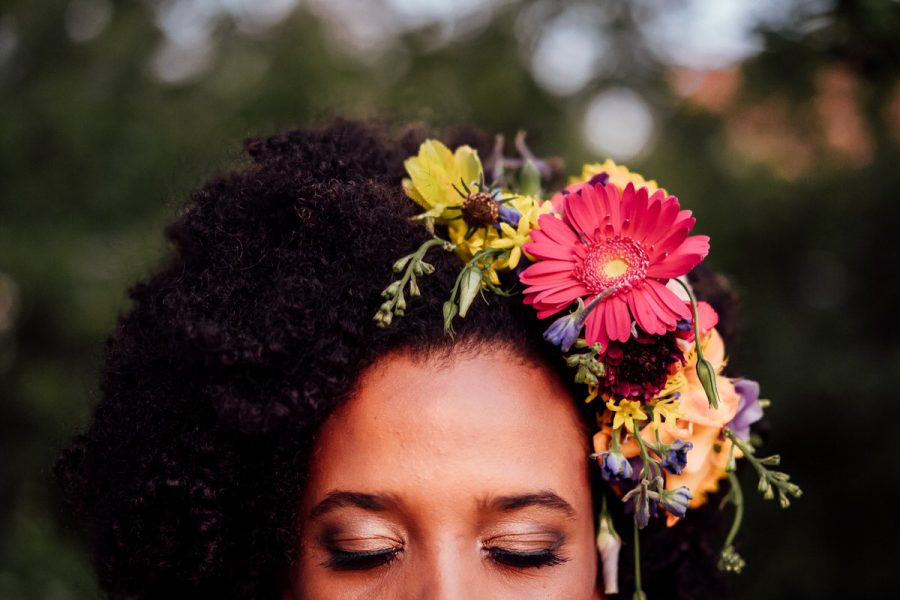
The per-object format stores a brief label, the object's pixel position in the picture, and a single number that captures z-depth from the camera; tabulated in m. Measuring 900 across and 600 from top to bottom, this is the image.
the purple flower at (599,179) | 0.57
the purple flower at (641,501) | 0.53
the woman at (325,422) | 0.53
